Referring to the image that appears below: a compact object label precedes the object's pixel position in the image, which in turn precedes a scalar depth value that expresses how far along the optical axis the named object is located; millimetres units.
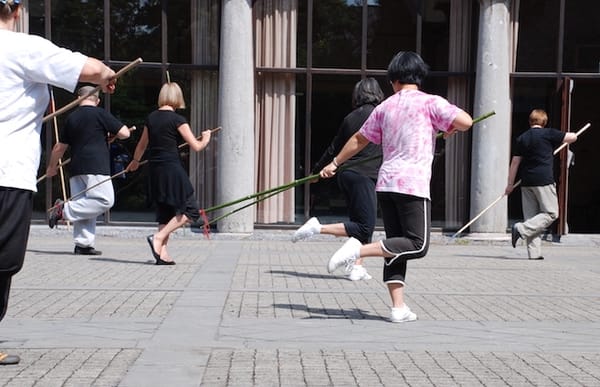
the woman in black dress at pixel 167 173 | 8984
